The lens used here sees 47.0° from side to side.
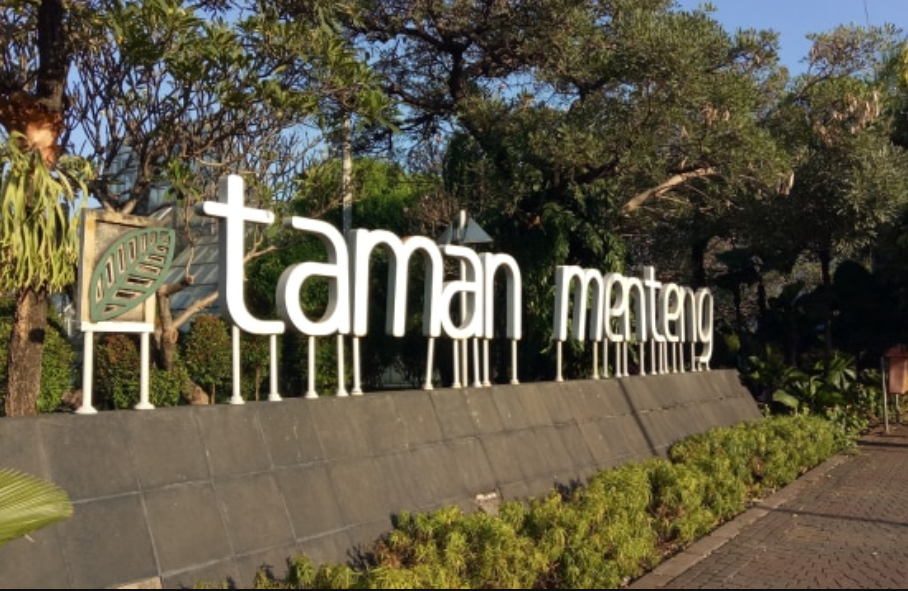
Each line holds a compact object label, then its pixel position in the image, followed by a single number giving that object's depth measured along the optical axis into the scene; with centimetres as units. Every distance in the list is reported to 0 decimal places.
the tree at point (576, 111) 1409
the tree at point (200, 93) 1084
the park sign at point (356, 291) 681
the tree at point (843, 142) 1691
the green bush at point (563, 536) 655
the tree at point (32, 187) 680
